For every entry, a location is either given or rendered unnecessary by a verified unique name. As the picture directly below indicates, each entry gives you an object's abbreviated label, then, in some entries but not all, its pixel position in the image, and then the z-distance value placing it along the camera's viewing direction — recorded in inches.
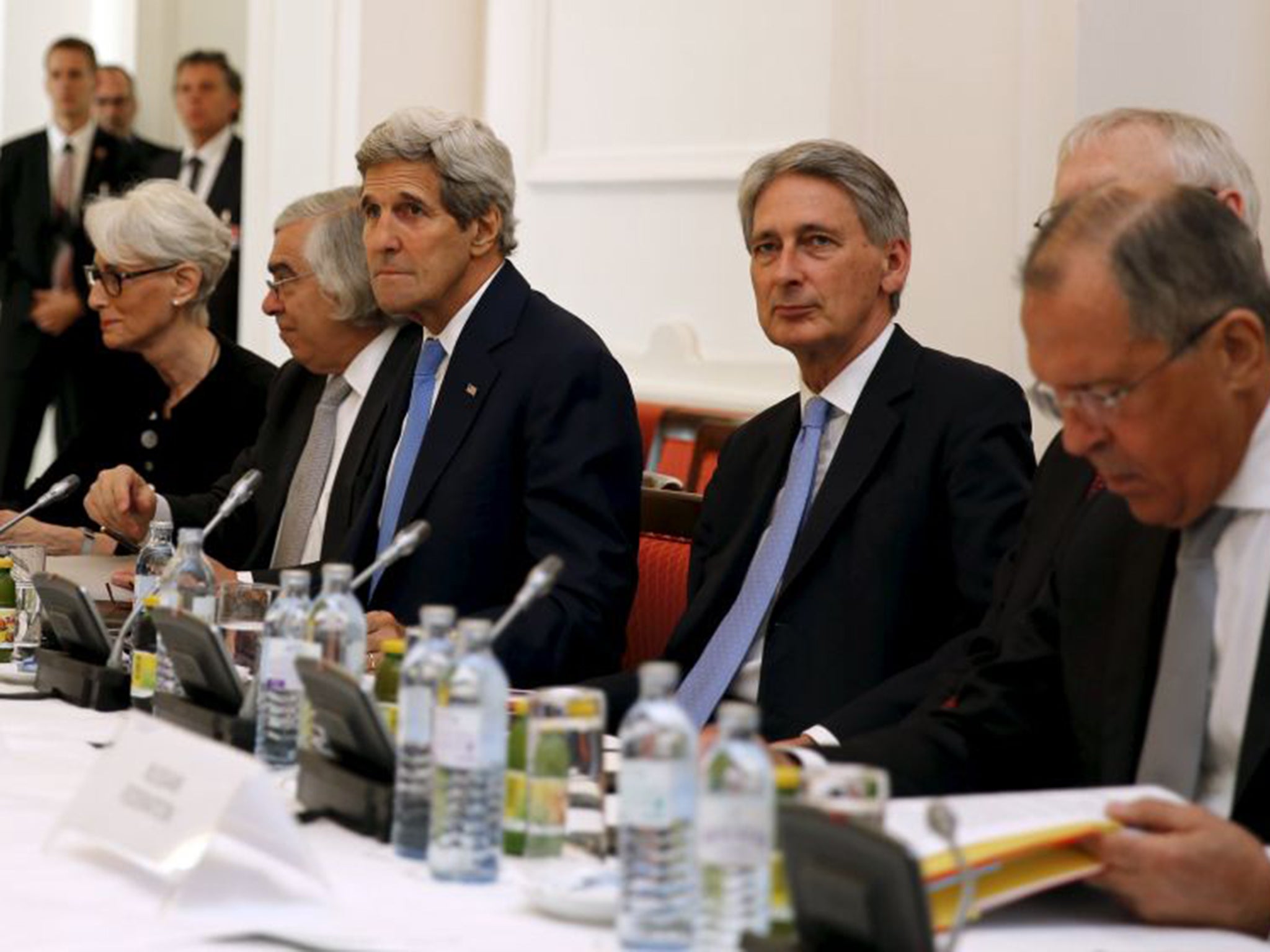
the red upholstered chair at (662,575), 134.2
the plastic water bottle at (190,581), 104.4
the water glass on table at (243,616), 103.0
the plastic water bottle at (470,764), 71.2
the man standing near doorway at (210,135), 298.2
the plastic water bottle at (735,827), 61.9
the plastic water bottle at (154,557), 115.5
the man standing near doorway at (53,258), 291.4
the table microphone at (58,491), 125.6
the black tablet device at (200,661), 93.4
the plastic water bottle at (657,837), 63.3
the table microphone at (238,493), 109.8
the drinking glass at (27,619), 120.3
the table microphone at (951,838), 59.6
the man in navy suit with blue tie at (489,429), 126.3
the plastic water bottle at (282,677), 90.3
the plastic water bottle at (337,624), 89.2
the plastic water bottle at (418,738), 75.5
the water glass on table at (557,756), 73.8
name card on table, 69.5
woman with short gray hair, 174.7
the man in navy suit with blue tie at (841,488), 116.4
